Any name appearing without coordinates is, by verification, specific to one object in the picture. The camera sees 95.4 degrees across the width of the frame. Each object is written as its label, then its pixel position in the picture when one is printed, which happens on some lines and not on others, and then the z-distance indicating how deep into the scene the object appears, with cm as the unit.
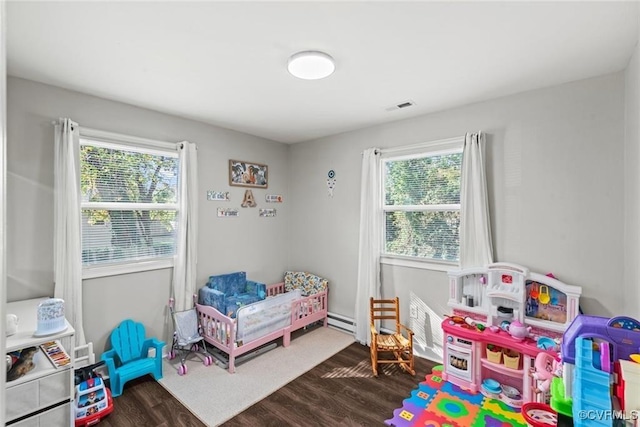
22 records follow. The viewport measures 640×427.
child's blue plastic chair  245
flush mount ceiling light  192
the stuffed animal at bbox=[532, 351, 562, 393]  197
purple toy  121
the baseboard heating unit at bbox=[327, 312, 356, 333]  373
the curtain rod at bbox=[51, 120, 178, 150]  259
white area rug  232
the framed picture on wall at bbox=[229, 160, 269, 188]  373
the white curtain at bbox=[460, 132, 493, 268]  268
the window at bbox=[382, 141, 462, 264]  302
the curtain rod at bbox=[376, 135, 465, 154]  289
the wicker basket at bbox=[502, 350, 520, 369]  230
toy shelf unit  165
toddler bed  288
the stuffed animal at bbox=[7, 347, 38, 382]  167
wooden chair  281
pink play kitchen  224
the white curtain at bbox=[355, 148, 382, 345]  343
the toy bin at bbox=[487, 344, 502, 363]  239
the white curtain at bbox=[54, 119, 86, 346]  239
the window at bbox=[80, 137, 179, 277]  268
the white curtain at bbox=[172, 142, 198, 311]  313
